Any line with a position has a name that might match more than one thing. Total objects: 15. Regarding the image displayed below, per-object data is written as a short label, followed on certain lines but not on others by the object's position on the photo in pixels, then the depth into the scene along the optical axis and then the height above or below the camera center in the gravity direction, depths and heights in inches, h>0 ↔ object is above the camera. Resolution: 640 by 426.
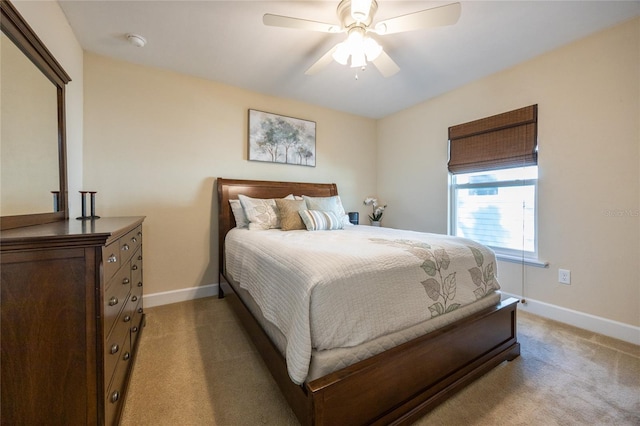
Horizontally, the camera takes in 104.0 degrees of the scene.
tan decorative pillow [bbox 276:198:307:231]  98.7 -1.8
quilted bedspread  41.5 -15.2
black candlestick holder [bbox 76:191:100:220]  80.2 +0.8
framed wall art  122.5 +36.0
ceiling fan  59.4 +46.7
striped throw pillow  97.5 -4.5
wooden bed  39.4 -31.6
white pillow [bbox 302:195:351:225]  109.3 +1.7
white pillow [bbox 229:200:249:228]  106.4 -2.9
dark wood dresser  33.0 -16.7
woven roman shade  95.8 +28.7
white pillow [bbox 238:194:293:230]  100.9 -1.9
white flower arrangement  149.8 +0.7
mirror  45.1 +17.0
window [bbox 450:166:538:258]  98.3 +0.8
